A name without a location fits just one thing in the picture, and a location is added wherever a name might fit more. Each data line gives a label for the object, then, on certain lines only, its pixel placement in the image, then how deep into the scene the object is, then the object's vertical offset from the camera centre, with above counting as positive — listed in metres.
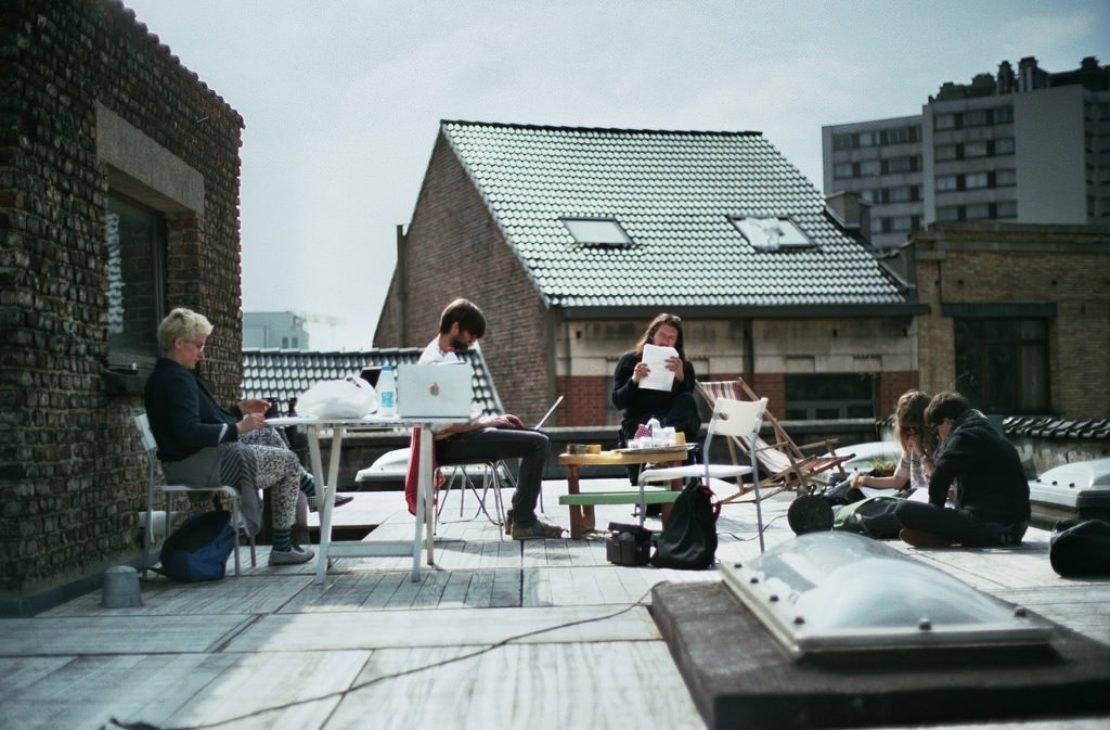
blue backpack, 6.19 -0.90
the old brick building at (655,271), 22.55 +2.44
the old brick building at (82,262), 5.32 +0.78
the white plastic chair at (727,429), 7.02 -0.30
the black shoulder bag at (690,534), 6.28 -0.87
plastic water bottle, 6.59 -0.05
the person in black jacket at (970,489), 6.75 -0.69
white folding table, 6.06 -0.61
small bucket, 5.41 -0.98
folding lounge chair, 11.04 -0.85
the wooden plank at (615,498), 7.48 -0.78
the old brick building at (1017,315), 24.95 +1.45
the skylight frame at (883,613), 3.39 -0.76
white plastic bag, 5.92 -0.07
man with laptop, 7.37 -0.33
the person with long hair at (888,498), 7.32 -0.80
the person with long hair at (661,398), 8.80 -0.12
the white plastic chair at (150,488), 6.14 -0.55
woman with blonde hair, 6.11 -0.22
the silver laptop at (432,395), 6.11 -0.05
